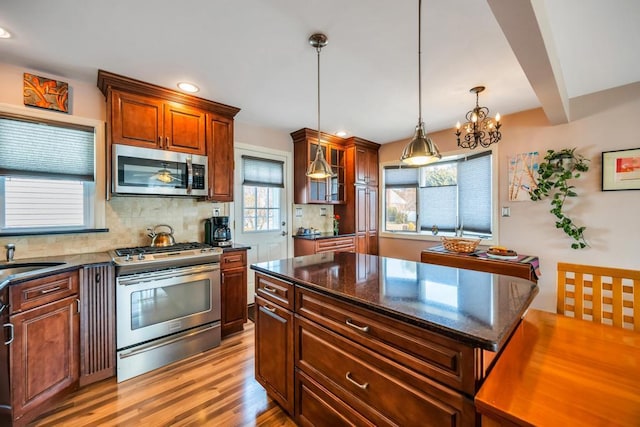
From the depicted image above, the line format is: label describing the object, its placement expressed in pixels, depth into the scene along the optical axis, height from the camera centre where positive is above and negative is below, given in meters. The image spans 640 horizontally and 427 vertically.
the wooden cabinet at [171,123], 2.36 +0.89
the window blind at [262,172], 3.63 +0.57
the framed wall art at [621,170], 2.56 +0.40
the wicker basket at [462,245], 3.11 -0.40
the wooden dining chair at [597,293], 1.35 -0.45
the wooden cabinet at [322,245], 3.83 -0.49
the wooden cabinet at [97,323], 2.00 -0.84
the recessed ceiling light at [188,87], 2.52 +1.21
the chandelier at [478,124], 2.64 +0.89
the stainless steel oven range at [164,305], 2.12 -0.80
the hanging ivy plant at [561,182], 2.85 +0.32
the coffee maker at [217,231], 3.04 -0.21
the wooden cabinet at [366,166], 4.46 +0.79
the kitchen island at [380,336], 0.91 -0.53
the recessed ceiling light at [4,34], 1.76 +1.20
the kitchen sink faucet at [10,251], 2.05 -0.29
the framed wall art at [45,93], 2.19 +1.02
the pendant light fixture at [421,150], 1.60 +0.37
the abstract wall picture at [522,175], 3.17 +0.44
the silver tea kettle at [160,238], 2.71 -0.26
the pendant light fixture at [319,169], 2.14 +0.35
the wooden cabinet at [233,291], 2.75 -0.82
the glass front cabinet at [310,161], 3.96 +0.69
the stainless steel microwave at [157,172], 2.37 +0.39
